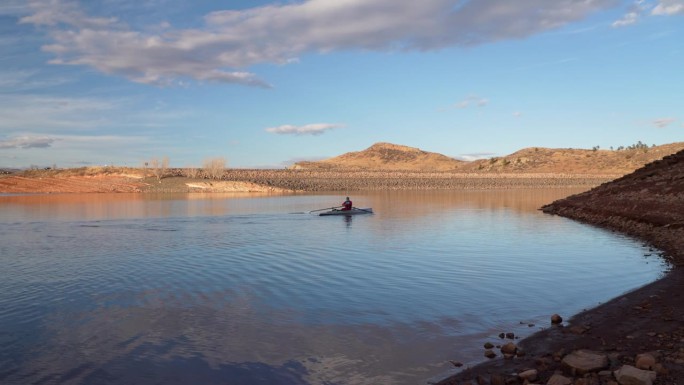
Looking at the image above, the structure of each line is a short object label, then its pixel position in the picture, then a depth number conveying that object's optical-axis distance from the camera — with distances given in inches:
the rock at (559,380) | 291.4
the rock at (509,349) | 364.8
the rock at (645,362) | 301.4
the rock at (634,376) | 275.0
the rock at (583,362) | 310.2
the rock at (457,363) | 354.8
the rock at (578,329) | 403.5
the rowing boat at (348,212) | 1610.5
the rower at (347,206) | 1639.5
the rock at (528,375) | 307.6
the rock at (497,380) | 305.4
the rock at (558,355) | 340.5
